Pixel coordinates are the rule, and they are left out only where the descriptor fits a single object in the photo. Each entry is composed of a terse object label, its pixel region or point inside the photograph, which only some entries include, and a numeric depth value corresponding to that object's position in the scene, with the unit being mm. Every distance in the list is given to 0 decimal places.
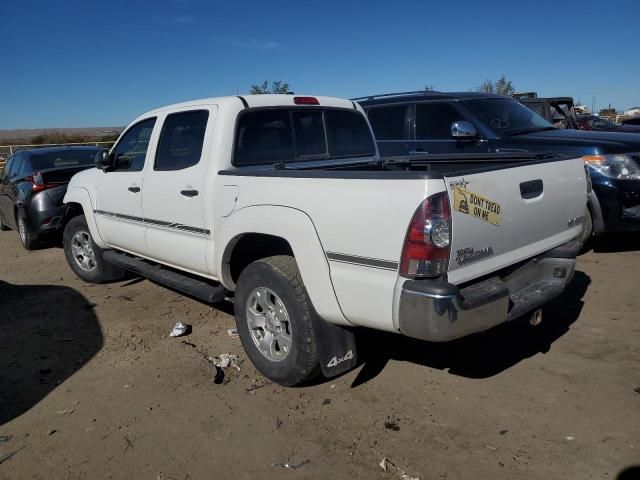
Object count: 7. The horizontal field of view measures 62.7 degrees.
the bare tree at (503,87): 33219
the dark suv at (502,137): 5953
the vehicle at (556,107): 11039
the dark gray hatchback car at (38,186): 7730
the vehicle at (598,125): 12347
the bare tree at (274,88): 23609
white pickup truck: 2662
